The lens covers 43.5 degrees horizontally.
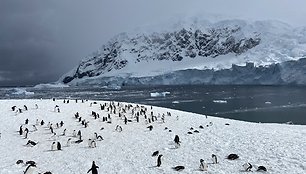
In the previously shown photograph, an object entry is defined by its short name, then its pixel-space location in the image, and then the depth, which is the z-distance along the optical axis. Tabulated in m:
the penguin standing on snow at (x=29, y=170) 18.33
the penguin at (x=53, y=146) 24.38
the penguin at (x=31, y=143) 25.67
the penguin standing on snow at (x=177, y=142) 23.34
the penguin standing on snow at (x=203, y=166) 17.58
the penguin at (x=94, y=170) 17.67
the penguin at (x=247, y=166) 17.06
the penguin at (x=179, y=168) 18.02
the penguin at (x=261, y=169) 16.78
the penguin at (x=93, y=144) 24.85
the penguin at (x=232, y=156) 19.27
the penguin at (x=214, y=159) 18.81
